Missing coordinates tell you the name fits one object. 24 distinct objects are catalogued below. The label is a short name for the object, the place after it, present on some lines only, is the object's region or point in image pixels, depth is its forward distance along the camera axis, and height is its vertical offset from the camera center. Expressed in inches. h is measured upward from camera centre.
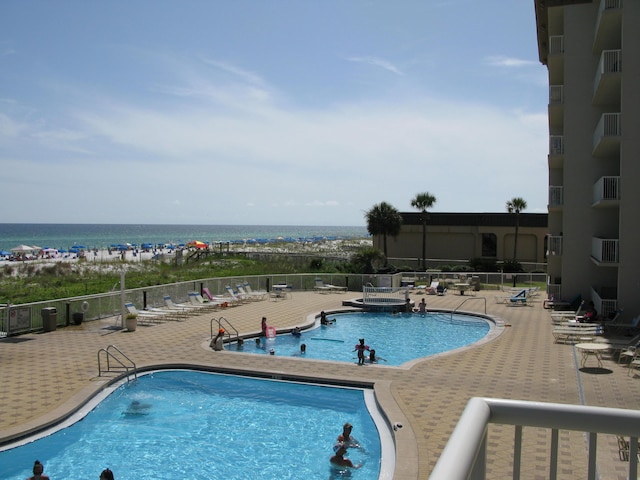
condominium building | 825.5 +152.5
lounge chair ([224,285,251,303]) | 1124.5 -117.7
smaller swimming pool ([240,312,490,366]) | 789.9 -151.6
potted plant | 829.8 -125.5
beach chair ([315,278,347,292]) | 1318.9 -112.8
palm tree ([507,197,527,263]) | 1943.9 +109.6
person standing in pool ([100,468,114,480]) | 333.7 -138.3
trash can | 815.7 -121.1
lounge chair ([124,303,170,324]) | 888.2 -126.3
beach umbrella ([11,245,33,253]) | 2709.2 -79.3
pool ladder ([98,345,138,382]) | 594.9 -141.0
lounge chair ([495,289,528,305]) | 1139.1 -116.3
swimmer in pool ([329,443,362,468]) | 403.2 -153.6
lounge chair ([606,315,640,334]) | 774.5 -114.6
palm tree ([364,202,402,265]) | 1950.1 +63.1
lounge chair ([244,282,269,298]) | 1199.6 -116.9
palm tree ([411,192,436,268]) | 2007.9 +121.3
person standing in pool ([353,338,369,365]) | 636.7 -126.6
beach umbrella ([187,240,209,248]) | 2480.3 -42.6
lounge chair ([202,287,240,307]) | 1077.0 -119.9
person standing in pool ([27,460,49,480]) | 343.3 -141.8
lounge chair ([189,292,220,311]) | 1027.9 -121.0
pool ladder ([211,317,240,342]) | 792.0 -136.3
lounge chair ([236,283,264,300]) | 1162.5 -117.7
